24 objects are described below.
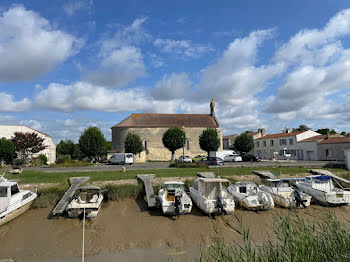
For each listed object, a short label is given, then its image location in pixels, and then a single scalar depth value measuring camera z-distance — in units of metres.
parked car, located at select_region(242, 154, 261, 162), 38.40
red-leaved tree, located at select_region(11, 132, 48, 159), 35.28
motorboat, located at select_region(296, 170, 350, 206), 13.64
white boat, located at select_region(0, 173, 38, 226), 11.20
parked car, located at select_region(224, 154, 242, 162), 37.66
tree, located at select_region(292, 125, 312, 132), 83.17
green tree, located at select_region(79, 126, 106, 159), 36.69
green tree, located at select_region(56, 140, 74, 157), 60.12
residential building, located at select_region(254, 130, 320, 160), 42.41
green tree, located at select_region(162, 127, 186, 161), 41.41
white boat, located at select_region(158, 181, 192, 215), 12.21
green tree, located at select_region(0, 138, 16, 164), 33.94
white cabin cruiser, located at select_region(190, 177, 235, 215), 12.10
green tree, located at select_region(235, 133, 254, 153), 43.62
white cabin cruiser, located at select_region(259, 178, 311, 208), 13.55
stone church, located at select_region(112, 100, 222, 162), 49.12
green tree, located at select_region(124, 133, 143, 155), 41.28
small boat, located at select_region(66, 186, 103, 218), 11.91
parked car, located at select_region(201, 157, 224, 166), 28.00
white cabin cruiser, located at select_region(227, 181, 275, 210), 13.03
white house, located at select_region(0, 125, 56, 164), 42.69
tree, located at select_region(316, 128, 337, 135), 68.06
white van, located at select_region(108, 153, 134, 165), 33.56
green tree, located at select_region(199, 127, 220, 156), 40.72
